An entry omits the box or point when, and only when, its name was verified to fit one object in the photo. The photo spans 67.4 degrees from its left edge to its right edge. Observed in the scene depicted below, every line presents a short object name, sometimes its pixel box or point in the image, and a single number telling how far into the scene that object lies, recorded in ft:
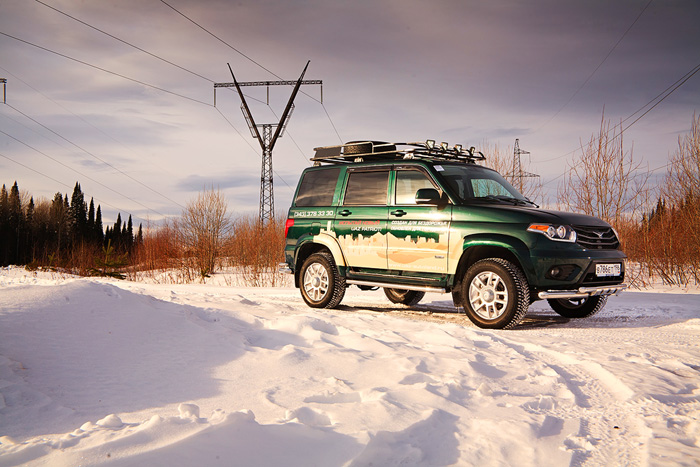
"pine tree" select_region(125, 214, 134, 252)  250.49
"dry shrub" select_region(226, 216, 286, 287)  54.85
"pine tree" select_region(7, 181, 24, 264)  207.62
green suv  21.42
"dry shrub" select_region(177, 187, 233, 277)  71.61
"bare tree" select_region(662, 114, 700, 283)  40.06
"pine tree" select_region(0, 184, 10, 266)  201.26
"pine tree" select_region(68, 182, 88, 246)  230.48
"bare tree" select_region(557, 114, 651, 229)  42.42
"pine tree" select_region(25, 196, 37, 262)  206.80
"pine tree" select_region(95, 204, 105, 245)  251.60
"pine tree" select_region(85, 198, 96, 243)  236.02
